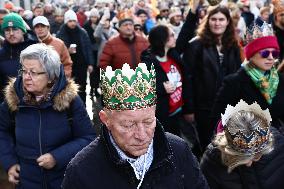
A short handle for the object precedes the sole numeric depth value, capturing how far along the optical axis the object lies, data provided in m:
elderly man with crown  2.15
